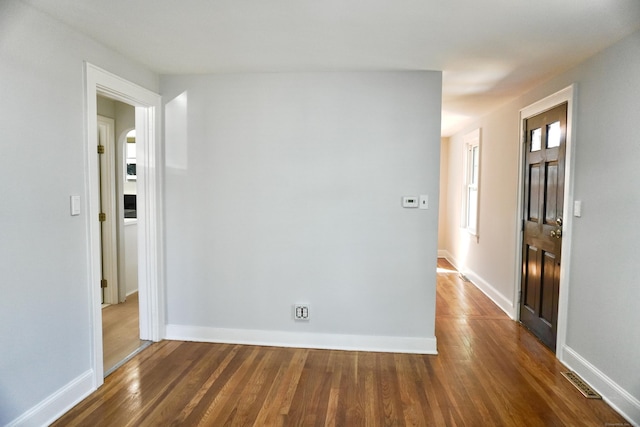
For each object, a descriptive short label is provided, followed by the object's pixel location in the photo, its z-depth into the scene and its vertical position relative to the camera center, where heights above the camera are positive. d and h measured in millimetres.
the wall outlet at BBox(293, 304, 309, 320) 3203 -1019
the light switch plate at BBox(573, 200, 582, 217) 2758 -77
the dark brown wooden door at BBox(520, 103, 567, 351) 3094 -214
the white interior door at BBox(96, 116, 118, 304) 4098 -215
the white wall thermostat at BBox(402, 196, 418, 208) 3074 -44
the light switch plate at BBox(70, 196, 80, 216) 2279 -83
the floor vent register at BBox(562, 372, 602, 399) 2461 -1320
